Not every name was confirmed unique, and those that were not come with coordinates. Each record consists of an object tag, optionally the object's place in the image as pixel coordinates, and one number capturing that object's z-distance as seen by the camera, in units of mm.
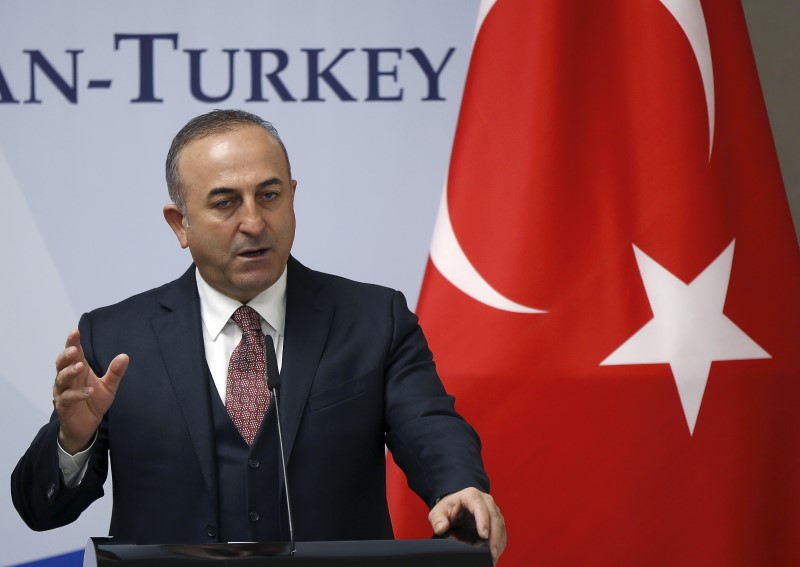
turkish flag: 6296
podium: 5282
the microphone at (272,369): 5456
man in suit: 5676
